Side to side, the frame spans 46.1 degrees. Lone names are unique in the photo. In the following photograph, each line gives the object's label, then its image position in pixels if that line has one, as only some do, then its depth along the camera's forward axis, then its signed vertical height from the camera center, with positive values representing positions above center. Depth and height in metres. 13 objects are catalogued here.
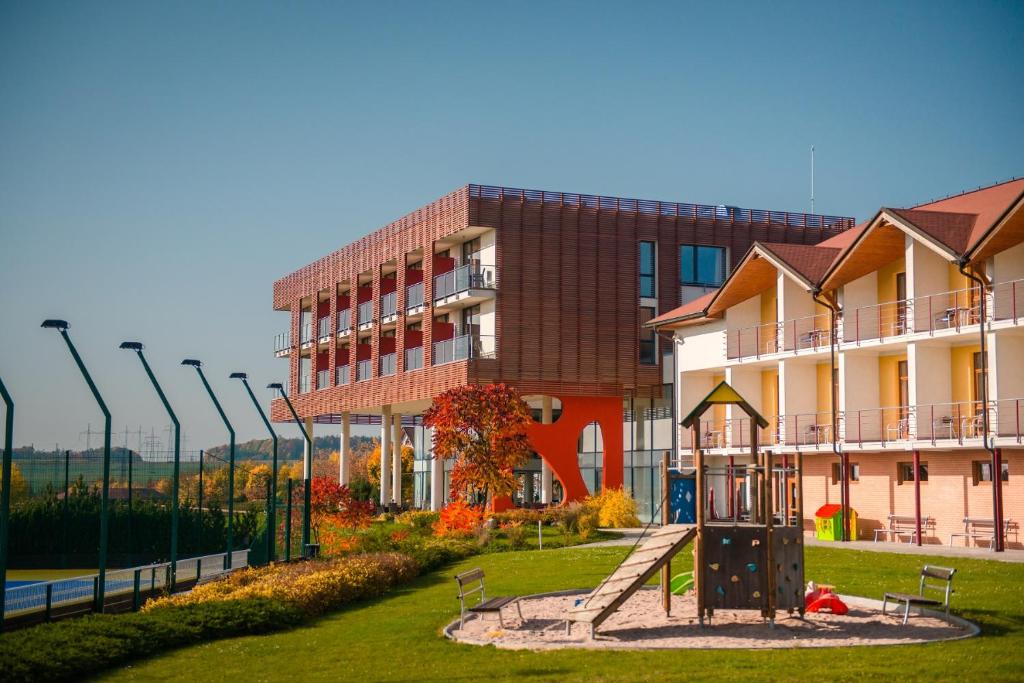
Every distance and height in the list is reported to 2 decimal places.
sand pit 15.94 -2.52
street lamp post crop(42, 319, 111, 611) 22.22 -0.04
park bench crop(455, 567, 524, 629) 17.75 -2.30
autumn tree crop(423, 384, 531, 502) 40.91 +0.45
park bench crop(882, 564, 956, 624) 16.83 -2.05
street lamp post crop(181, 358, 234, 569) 31.16 -0.15
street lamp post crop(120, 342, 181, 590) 26.52 +0.22
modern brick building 47.66 +6.17
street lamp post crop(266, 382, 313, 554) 33.41 -1.30
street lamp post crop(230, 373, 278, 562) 32.31 -1.90
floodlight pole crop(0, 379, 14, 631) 18.55 -0.48
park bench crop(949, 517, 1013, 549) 31.72 -2.07
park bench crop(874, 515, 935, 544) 33.84 -2.16
